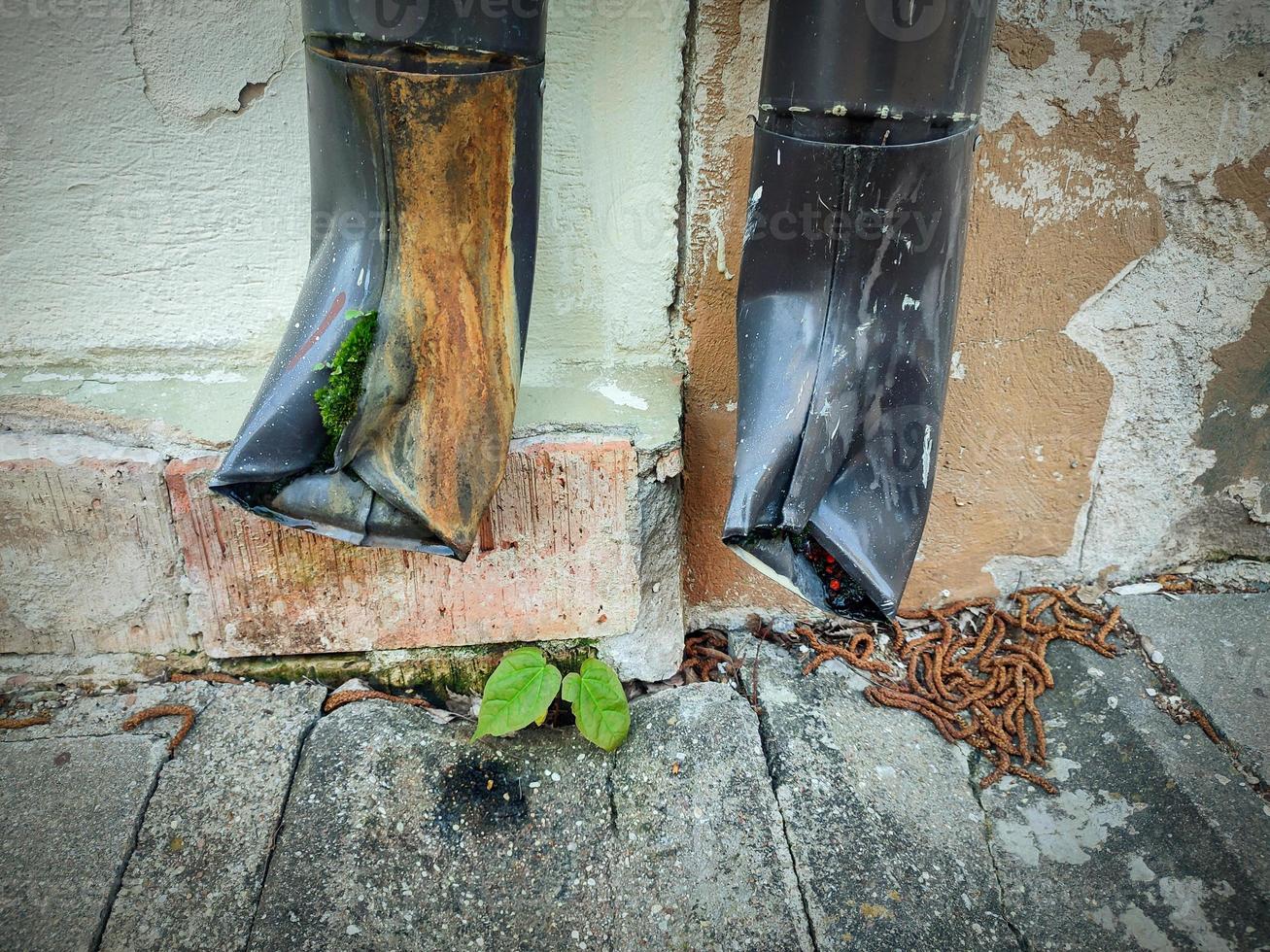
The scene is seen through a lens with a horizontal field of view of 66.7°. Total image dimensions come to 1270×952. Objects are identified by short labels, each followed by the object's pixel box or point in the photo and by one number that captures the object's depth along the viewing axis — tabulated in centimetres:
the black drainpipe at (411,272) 88
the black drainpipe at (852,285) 90
